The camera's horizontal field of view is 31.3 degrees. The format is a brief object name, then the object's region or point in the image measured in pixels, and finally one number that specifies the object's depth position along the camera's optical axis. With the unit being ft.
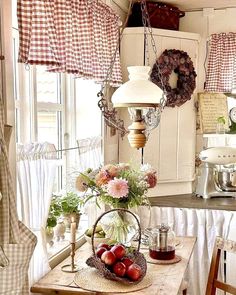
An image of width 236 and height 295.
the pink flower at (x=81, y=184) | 7.56
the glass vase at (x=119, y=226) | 7.44
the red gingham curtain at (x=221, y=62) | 11.73
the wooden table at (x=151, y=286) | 5.94
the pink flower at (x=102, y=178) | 7.36
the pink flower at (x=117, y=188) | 7.09
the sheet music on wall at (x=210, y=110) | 11.80
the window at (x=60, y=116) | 6.91
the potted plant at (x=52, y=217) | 7.52
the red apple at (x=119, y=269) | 6.04
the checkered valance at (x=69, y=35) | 5.74
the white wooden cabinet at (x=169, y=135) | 10.70
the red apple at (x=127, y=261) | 6.12
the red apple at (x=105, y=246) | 6.55
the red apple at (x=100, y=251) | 6.30
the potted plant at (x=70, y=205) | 8.14
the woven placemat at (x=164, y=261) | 7.03
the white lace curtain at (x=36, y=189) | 6.11
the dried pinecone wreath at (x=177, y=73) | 10.71
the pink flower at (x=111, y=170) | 7.47
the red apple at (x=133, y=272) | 6.01
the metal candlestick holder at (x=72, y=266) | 6.70
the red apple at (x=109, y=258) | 6.11
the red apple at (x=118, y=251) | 6.20
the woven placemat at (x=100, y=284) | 5.87
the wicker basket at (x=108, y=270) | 6.00
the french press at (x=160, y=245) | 7.16
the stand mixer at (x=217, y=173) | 10.35
